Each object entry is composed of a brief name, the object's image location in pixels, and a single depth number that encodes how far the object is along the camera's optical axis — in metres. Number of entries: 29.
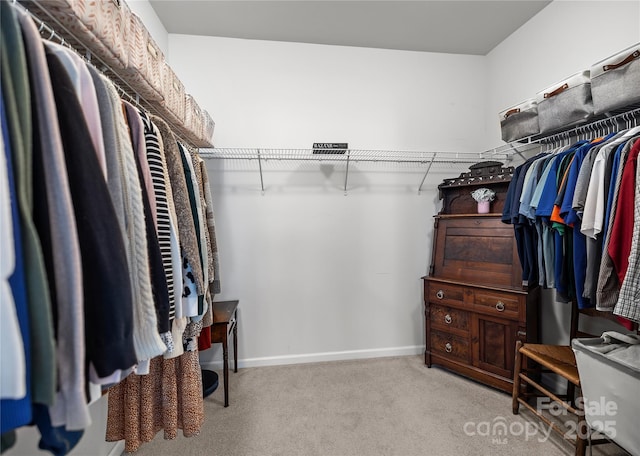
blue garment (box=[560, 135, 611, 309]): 1.30
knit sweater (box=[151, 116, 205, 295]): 0.97
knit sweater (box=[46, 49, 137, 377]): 0.51
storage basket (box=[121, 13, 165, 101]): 1.03
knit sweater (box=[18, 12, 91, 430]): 0.47
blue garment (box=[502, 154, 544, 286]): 1.62
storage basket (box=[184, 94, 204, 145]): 1.57
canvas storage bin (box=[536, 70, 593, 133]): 1.48
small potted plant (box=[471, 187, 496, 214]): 2.04
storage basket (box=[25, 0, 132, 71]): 0.77
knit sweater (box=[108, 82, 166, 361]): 0.67
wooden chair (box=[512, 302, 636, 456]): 1.34
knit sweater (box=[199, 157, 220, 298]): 1.32
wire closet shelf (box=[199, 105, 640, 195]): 1.89
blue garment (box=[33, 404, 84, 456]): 0.49
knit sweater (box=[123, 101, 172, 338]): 0.73
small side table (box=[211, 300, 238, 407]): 1.73
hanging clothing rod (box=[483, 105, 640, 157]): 1.41
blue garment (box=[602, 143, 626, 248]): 1.17
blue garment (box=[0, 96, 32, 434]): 0.41
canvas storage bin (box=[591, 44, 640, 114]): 1.24
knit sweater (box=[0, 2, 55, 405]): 0.43
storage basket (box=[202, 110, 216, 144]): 1.85
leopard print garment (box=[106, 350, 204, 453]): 1.06
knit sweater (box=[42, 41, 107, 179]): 0.60
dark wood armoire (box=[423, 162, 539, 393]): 1.83
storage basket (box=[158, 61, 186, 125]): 1.30
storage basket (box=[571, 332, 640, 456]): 1.14
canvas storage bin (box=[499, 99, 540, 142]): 1.79
